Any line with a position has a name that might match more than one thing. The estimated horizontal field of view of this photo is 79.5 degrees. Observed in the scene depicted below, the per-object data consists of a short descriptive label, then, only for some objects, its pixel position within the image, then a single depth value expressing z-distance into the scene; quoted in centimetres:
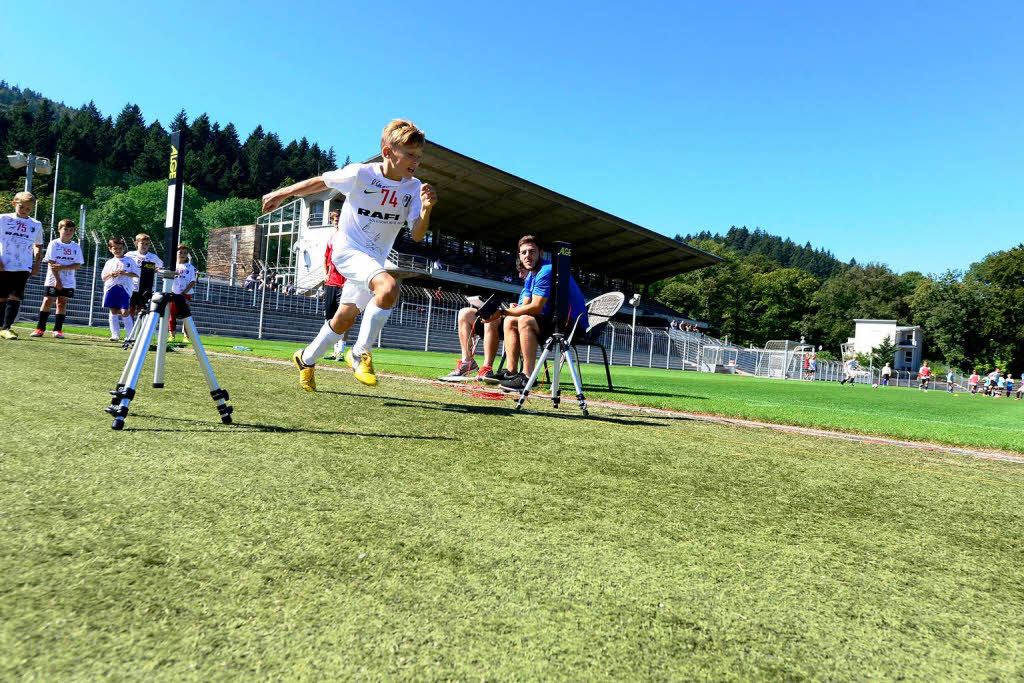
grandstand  4012
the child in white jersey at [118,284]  1063
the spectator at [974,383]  3871
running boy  457
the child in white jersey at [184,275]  1074
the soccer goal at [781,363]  3906
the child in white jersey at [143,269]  825
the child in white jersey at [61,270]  1017
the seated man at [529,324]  622
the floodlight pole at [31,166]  1784
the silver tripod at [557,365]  477
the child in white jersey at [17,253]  873
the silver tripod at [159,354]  290
